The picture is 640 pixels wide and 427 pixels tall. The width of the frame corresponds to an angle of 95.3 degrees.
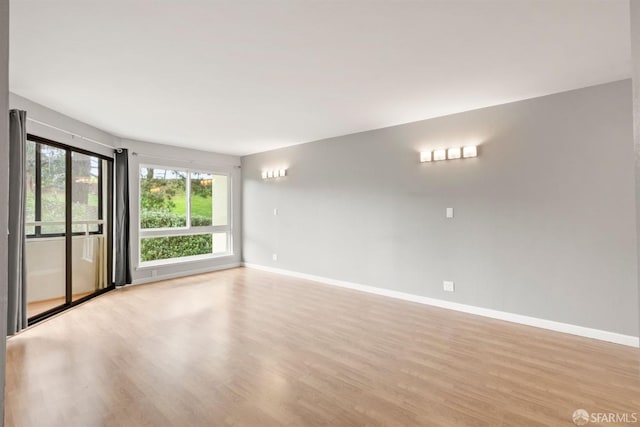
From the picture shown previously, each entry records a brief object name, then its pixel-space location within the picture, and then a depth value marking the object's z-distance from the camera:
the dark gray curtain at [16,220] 3.07
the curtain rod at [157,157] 5.32
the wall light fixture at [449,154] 3.76
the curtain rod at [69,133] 3.47
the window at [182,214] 5.64
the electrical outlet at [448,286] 3.96
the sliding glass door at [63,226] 3.62
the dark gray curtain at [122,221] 5.00
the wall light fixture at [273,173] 6.07
